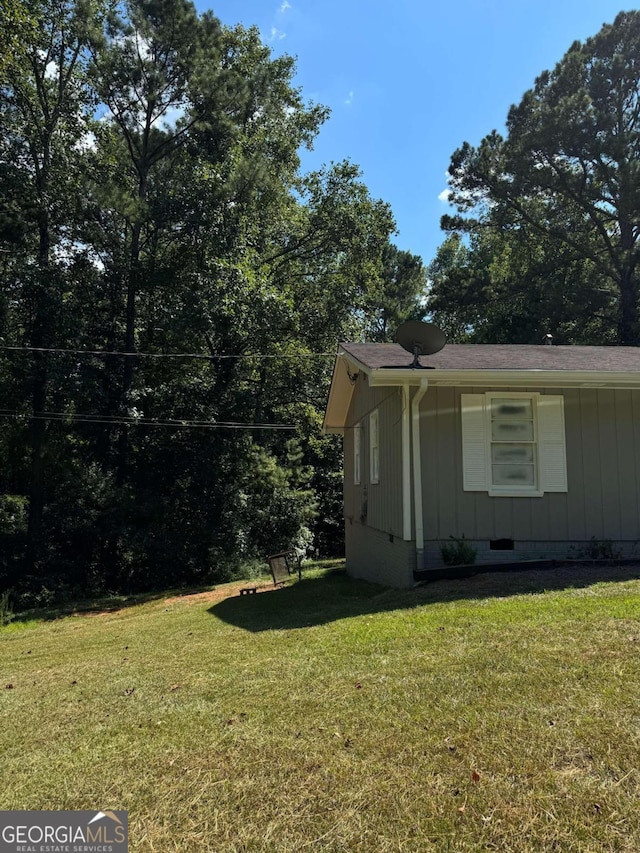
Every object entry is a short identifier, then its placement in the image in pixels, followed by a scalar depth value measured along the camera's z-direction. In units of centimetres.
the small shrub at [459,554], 752
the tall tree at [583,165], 2131
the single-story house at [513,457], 768
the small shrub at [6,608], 1250
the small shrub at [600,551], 764
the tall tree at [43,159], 1681
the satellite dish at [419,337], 793
